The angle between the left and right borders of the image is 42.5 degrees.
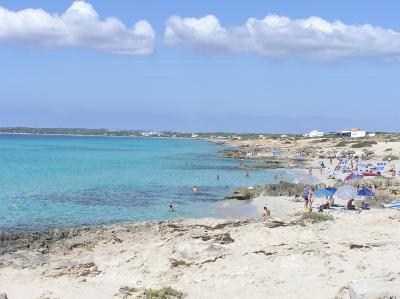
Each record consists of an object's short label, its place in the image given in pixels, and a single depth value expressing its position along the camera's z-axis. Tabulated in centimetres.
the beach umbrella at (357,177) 4424
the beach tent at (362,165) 6007
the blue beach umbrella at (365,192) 3002
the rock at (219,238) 1825
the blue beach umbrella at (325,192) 3016
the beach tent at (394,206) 2644
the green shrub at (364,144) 9608
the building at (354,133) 14188
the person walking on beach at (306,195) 3040
